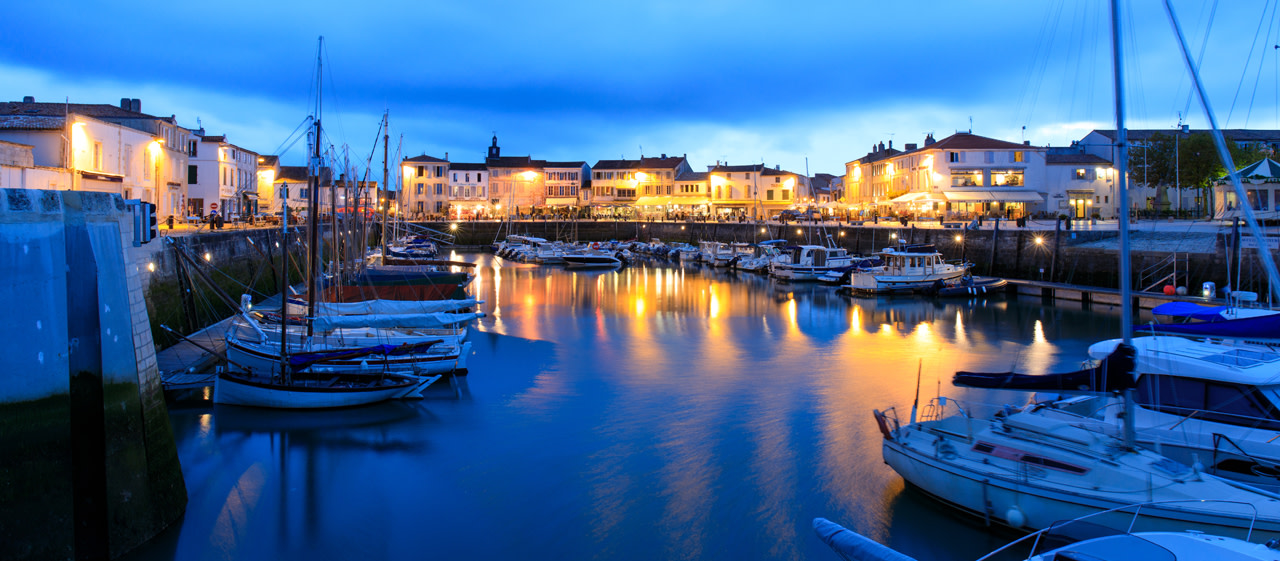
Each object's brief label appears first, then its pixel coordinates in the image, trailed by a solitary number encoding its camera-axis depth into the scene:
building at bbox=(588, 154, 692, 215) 105.00
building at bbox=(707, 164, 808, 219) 99.31
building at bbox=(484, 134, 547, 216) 107.38
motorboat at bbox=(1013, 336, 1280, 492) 12.38
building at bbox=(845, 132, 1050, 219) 62.88
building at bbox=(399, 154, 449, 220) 104.88
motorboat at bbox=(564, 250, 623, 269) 67.50
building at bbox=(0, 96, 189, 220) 33.66
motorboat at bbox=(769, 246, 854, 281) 52.25
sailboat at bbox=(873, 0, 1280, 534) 10.34
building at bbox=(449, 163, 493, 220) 106.50
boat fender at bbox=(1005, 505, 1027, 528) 11.43
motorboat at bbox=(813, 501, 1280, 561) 6.93
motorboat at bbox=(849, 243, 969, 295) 43.66
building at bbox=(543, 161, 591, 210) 110.19
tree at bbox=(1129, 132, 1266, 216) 54.78
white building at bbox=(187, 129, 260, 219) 55.53
